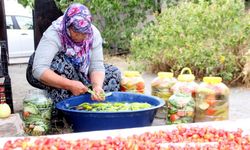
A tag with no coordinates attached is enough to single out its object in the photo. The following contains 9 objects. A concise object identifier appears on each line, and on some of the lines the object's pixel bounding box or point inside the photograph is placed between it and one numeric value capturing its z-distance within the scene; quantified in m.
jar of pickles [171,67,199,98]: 3.58
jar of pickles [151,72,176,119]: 3.78
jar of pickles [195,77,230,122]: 3.51
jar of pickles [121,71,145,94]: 3.85
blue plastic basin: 3.03
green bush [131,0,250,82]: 5.55
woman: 3.29
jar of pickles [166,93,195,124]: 3.40
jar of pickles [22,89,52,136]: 3.18
